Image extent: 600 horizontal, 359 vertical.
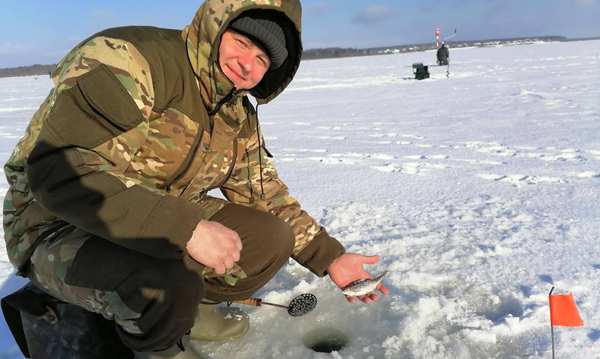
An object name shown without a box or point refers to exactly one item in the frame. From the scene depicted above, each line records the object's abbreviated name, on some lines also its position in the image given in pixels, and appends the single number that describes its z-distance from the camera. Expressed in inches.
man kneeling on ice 43.4
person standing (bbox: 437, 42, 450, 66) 668.1
